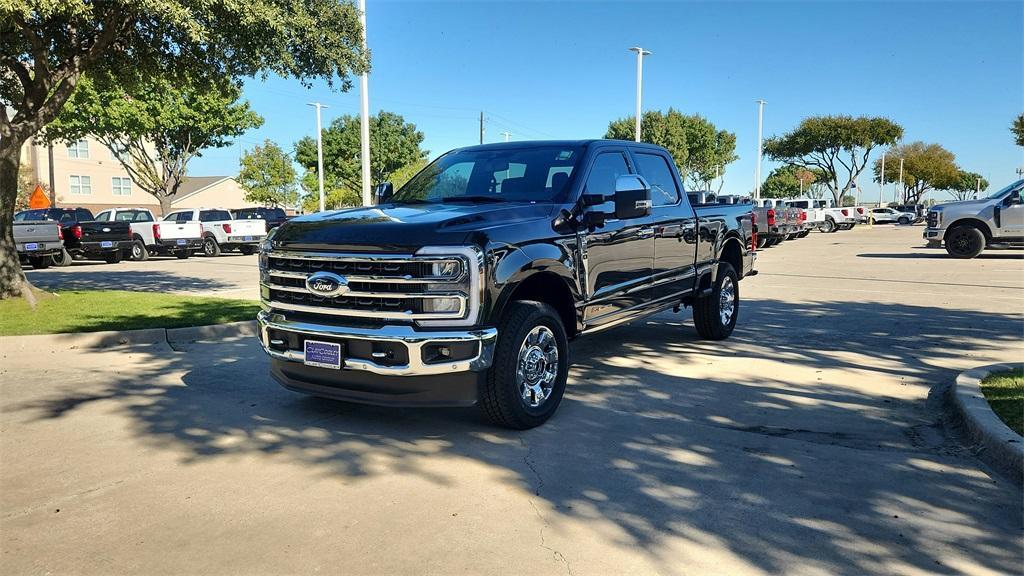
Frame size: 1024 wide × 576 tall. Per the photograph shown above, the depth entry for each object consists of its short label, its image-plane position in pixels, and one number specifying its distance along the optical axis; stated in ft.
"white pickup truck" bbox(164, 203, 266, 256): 84.74
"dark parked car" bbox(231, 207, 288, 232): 91.97
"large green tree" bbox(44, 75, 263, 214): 106.83
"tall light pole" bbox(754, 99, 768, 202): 170.62
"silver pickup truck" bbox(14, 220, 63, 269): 63.36
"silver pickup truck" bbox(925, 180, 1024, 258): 61.11
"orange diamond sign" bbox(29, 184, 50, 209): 89.35
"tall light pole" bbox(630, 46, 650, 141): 115.91
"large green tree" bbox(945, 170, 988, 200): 315.45
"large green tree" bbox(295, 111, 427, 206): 189.98
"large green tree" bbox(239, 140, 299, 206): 209.46
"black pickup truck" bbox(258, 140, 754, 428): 15.43
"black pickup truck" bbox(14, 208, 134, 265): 71.77
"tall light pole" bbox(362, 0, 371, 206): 59.72
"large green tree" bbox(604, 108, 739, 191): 173.27
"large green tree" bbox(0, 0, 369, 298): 32.63
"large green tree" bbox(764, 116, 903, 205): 194.39
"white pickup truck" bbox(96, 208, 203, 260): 78.48
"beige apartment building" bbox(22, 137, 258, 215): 183.83
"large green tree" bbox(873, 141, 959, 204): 266.98
